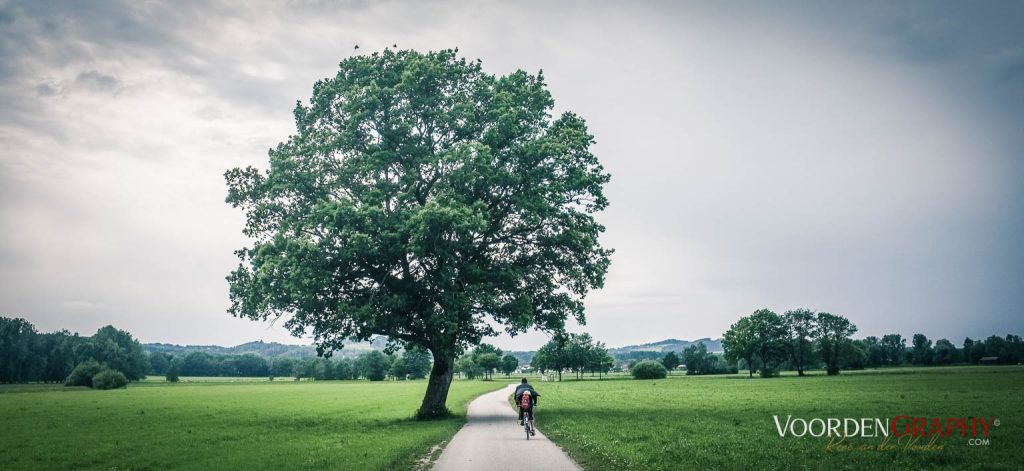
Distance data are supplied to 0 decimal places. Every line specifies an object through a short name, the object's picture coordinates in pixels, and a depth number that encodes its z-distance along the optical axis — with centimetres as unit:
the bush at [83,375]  9888
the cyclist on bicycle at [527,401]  2284
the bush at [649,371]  12650
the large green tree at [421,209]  2730
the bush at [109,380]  9319
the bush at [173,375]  14980
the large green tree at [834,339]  11412
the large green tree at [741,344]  12075
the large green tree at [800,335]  11838
